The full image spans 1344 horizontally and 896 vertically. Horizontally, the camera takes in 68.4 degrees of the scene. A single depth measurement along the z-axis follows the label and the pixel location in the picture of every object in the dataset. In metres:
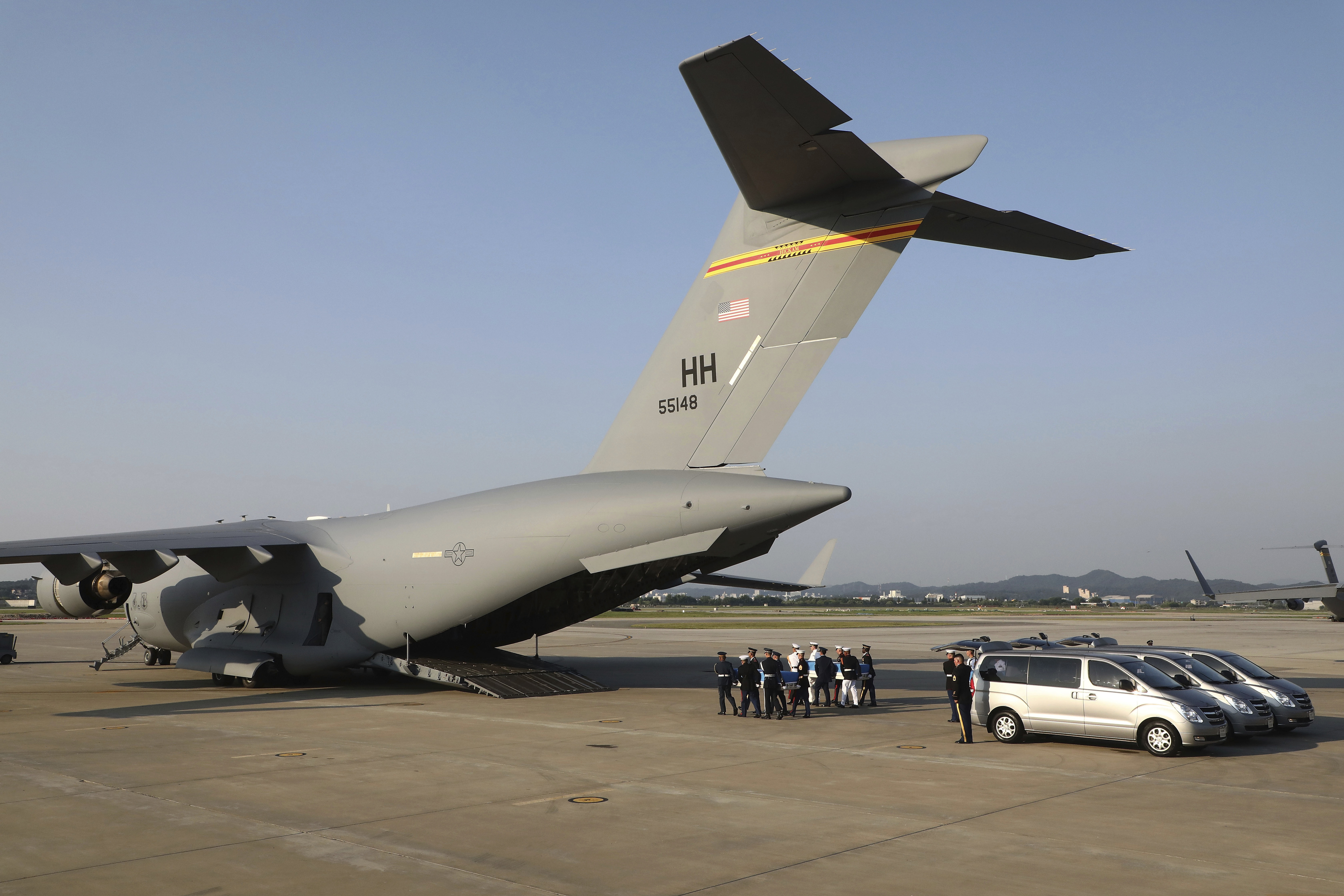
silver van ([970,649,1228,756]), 13.13
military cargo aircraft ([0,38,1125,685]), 13.93
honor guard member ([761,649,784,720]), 17.61
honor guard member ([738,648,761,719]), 17.59
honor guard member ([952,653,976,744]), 14.41
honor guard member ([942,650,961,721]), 15.41
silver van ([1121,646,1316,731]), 15.48
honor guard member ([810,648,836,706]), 19.61
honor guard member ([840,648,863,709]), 19.28
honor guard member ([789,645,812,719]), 18.17
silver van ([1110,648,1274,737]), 14.43
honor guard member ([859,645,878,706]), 19.67
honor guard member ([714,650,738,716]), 17.88
